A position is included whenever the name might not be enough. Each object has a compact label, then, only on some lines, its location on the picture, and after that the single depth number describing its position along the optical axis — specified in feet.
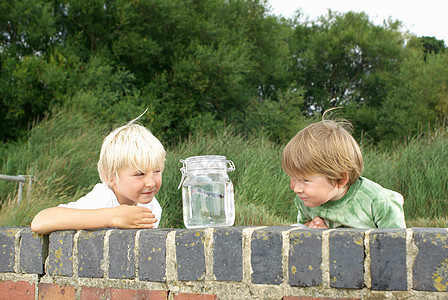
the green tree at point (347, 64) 77.10
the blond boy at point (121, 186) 7.20
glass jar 8.62
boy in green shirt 7.57
